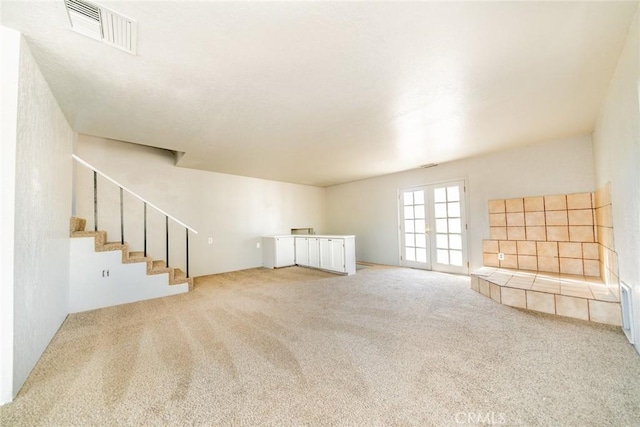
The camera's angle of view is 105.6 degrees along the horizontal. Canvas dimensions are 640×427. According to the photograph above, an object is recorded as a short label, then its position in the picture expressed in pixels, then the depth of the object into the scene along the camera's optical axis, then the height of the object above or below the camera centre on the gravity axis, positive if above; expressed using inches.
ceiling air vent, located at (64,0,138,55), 54.5 +49.0
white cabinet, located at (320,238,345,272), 197.9 -26.5
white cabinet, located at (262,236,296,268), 224.7 -25.8
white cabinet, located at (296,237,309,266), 230.0 -26.1
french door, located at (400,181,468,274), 187.8 -5.8
